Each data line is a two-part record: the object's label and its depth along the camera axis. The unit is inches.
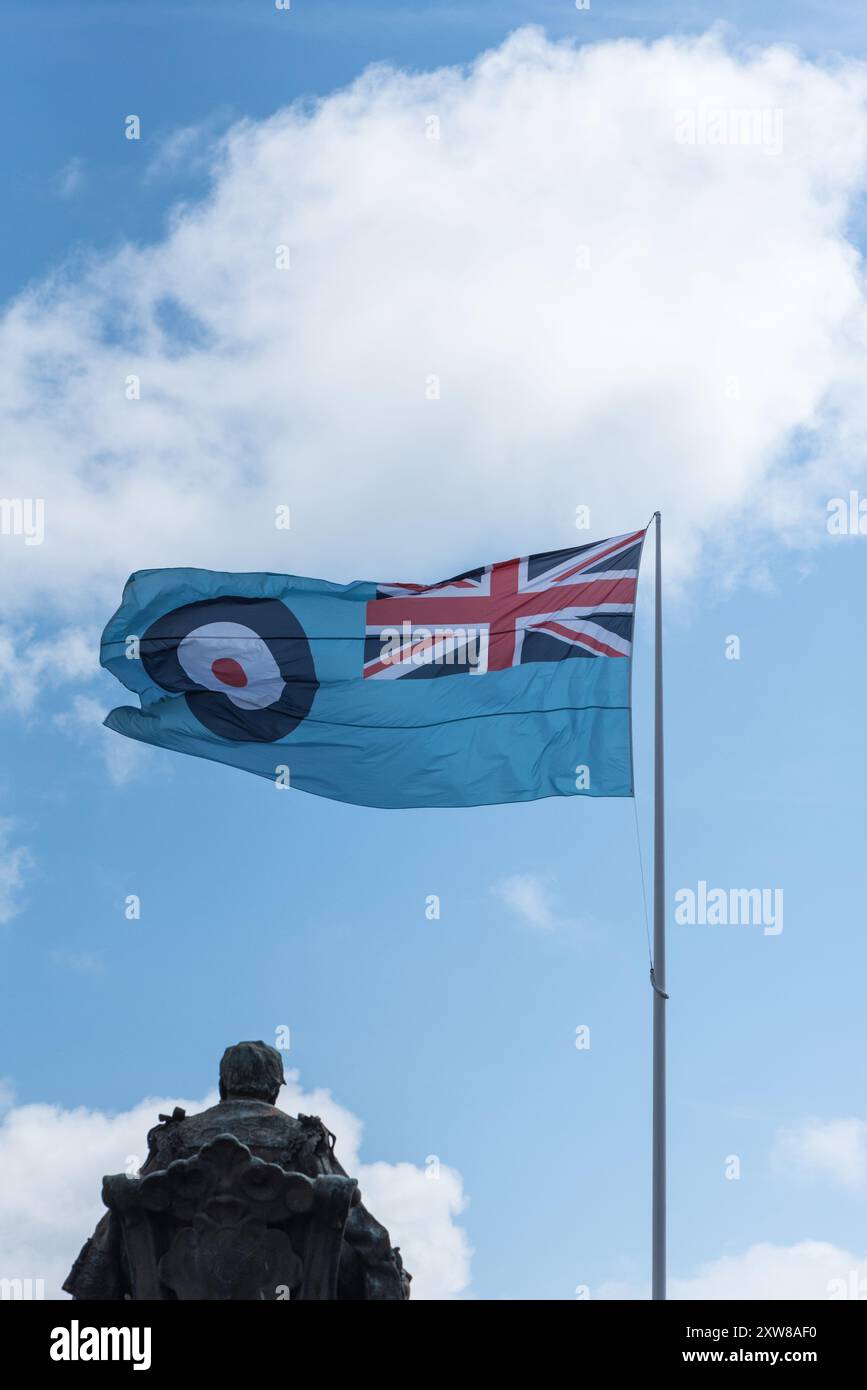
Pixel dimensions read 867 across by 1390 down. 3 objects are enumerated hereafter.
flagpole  745.6
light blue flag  888.3
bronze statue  706.2
